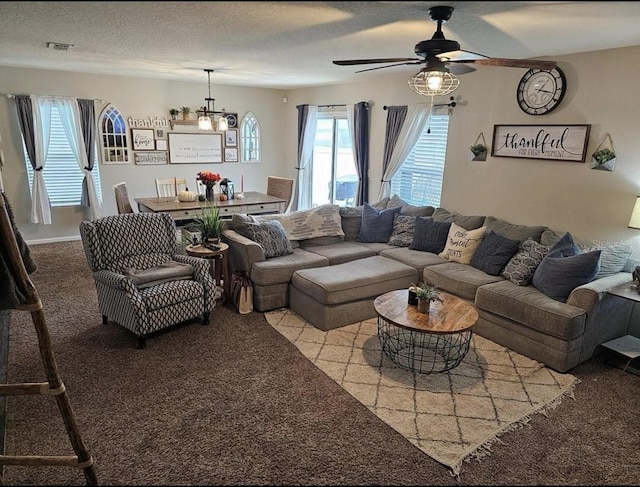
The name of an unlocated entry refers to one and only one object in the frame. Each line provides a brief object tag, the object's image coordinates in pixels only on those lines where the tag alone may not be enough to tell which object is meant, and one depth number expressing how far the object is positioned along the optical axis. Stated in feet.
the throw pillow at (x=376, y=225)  16.60
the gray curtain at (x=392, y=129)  17.94
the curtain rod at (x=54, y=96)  18.56
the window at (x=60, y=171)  19.80
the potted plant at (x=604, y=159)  11.69
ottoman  12.19
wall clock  12.80
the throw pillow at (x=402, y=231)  16.07
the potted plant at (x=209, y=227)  13.91
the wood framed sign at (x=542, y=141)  12.50
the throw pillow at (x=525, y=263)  12.07
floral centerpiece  18.20
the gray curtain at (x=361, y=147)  19.94
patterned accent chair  10.96
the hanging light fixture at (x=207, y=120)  18.80
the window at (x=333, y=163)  22.74
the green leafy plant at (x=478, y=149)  15.15
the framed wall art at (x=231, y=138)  24.49
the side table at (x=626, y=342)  10.17
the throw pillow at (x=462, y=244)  14.17
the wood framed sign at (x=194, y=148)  22.91
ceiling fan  8.16
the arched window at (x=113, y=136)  20.86
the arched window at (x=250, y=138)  25.12
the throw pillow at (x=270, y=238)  14.03
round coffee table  9.66
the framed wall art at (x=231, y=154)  24.67
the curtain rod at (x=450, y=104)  15.93
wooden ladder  5.40
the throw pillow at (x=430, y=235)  15.21
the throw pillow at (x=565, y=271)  10.71
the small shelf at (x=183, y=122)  22.46
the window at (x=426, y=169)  17.13
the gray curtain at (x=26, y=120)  18.67
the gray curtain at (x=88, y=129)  20.06
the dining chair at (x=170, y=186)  20.34
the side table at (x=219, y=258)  13.24
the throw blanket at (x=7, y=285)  5.36
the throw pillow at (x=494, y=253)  12.94
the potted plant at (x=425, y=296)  10.20
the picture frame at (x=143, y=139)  21.66
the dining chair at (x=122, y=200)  17.46
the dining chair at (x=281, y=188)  21.44
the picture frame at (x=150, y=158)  21.96
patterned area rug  8.02
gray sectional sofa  10.43
